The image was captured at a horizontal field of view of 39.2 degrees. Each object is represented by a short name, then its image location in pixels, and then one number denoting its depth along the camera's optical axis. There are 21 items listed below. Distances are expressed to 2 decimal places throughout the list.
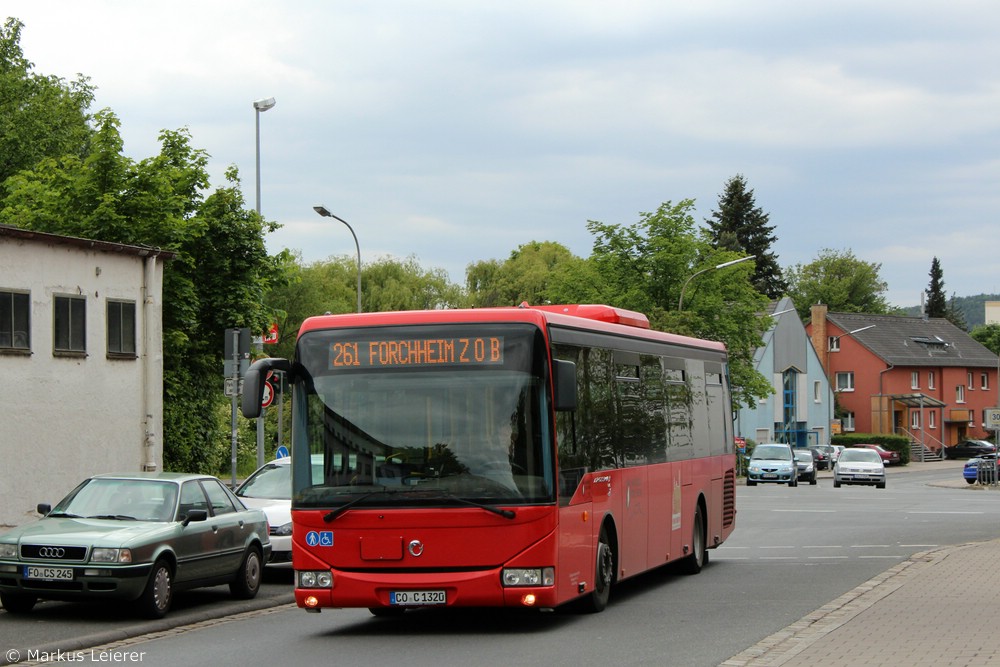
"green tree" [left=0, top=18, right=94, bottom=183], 57.75
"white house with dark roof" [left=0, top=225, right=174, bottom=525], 24.48
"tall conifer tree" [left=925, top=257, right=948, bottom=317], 149.75
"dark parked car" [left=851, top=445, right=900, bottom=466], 87.44
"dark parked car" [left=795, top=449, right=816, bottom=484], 60.84
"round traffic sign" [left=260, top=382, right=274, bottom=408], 25.35
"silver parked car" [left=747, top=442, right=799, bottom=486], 54.94
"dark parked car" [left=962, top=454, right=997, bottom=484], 58.25
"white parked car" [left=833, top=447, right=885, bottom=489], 55.19
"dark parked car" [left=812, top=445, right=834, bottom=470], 81.21
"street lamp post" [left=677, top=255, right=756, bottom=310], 59.28
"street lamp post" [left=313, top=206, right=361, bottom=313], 43.56
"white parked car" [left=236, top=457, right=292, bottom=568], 18.34
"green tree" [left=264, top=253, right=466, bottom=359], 79.38
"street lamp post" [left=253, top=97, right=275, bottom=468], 39.03
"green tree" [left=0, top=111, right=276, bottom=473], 32.75
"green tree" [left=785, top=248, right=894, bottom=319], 135.62
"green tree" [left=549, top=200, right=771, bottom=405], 65.69
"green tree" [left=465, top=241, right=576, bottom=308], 89.88
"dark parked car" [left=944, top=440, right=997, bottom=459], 96.26
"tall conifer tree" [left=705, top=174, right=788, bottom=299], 106.25
